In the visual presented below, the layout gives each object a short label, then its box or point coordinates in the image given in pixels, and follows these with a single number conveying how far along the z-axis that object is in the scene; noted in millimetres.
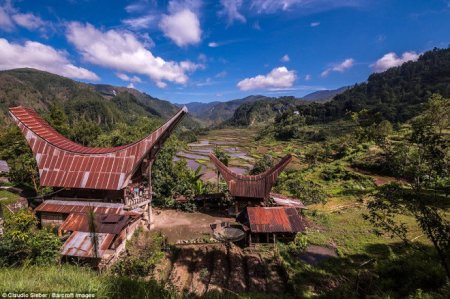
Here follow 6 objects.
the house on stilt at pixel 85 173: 13930
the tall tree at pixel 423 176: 7020
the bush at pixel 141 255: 11570
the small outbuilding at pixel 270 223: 14469
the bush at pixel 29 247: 9508
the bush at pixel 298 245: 14627
